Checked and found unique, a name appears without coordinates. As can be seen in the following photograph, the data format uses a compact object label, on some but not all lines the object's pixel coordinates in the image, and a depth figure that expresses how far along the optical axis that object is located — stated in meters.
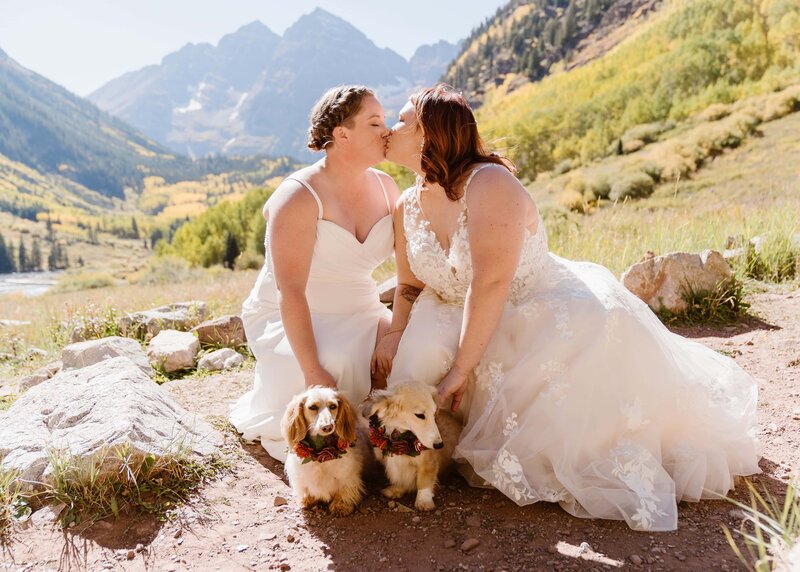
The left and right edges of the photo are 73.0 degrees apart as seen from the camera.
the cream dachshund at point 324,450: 2.71
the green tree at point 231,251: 43.82
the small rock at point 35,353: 6.67
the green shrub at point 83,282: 39.47
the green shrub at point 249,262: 33.34
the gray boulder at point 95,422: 3.04
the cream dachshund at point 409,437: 2.68
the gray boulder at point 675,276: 5.76
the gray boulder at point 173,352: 5.54
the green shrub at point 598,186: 20.95
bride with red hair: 2.80
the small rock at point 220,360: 5.61
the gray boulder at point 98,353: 4.94
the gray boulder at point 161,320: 6.49
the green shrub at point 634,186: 19.66
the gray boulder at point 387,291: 5.44
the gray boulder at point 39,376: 5.27
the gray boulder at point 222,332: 6.18
